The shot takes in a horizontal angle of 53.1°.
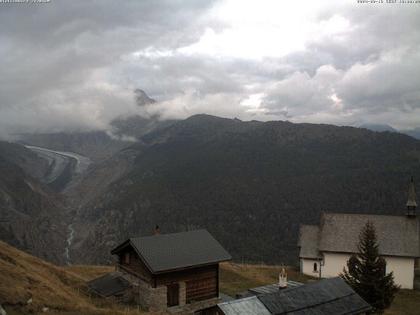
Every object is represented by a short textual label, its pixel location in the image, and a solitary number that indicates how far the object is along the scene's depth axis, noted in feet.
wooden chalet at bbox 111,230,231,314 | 106.73
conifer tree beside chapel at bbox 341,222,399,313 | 109.19
